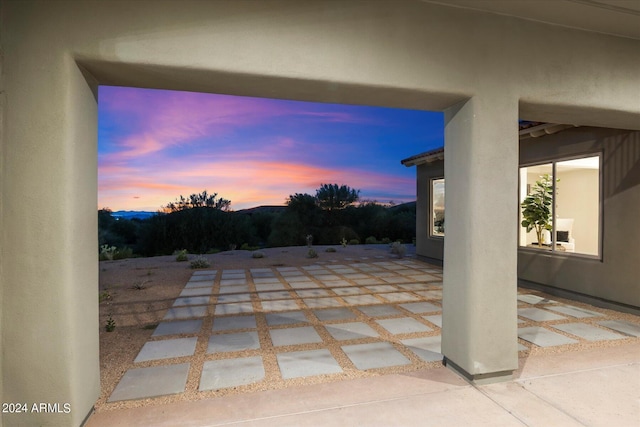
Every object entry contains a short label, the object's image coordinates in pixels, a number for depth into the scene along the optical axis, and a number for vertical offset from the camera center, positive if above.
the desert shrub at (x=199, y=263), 8.41 -1.39
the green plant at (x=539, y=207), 6.09 +0.07
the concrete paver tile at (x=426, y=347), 3.24 -1.48
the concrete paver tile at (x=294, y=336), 3.63 -1.49
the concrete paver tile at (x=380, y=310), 4.62 -1.49
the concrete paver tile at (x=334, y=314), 4.48 -1.49
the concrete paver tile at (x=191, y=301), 5.15 -1.50
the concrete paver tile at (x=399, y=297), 5.43 -1.50
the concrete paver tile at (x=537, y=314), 4.47 -1.50
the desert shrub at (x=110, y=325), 3.95 -1.43
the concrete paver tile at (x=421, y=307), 4.80 -1.49
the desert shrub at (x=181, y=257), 9.62 -1.42
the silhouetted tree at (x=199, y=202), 16.33 +0.44
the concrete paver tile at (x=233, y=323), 4.11 -1.50
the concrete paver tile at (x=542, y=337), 3.62 -1.49
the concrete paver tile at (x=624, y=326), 3.95 -1.50
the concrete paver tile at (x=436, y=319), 4.24 -1.49
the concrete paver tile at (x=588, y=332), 3.77 -1.49
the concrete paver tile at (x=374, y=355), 3.10 -1.48
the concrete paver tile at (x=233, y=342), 3.47 -1.49
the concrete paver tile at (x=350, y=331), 3.79 -1.49
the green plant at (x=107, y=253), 10.06 -1.35
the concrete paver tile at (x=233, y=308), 4.74 -1.50
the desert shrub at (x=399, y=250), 10.56 -1.32
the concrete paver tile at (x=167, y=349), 3.28 -1.49
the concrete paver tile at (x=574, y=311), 4.62 -1.51
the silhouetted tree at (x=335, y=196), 18.97 +0.87
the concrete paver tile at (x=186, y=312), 4.55 -1.50
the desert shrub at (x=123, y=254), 10.46 -1.45
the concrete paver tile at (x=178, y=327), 3.94 -1.49
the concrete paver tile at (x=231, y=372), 2.76 -1.48
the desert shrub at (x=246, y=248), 13.29 -1.58
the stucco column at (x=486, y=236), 2.66 -0.22
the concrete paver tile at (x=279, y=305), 4.88 -1.49
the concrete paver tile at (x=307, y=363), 2.94 -1.48
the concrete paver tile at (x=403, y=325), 3.99 -1.49
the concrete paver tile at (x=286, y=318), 4.29 -1.49
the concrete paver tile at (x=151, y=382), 2.58 -1.48
